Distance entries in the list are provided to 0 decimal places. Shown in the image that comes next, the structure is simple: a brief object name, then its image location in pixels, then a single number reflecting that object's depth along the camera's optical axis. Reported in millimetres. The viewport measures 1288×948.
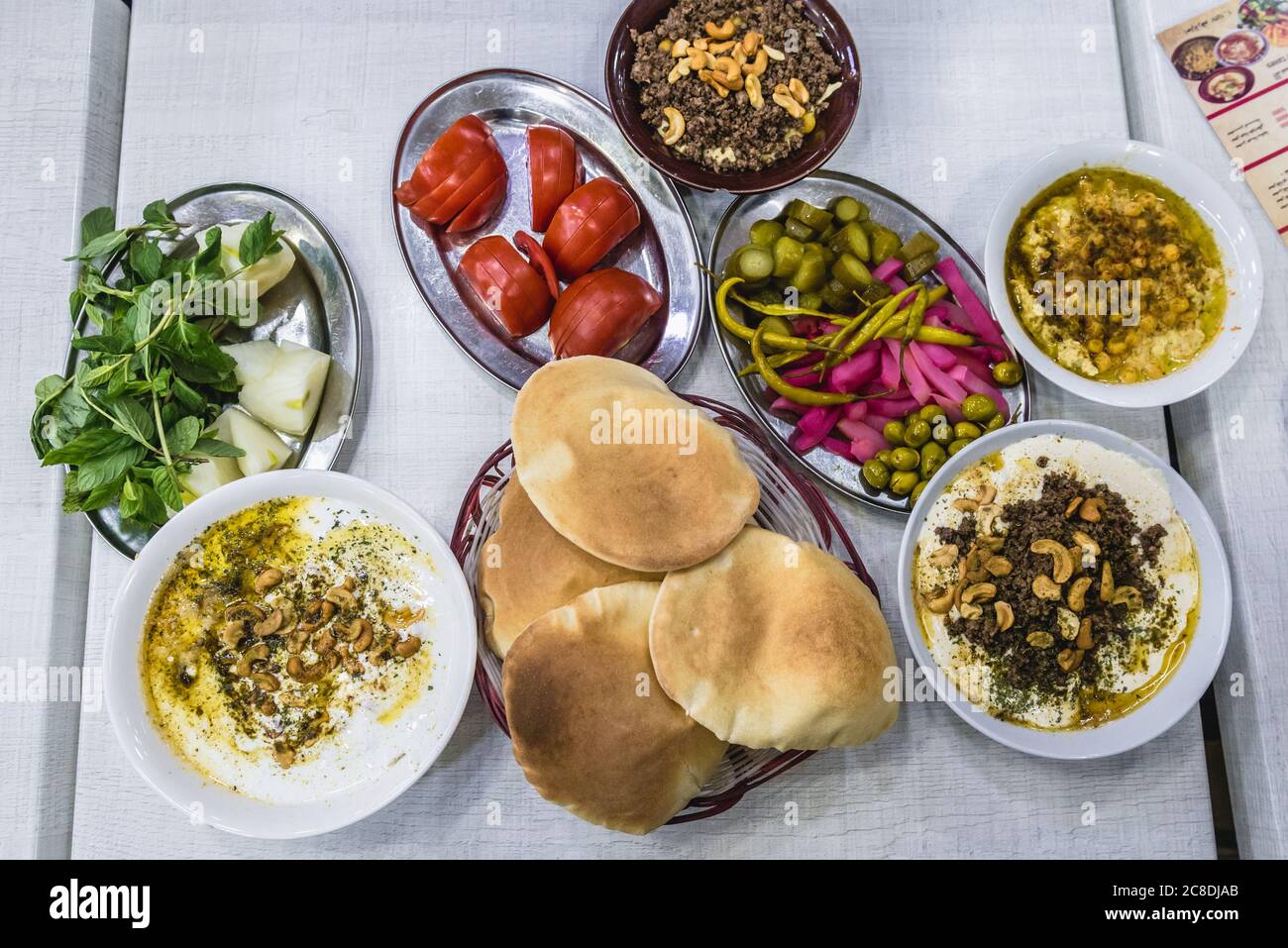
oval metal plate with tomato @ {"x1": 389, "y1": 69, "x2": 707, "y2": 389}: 584
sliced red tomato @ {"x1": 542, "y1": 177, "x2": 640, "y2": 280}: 566
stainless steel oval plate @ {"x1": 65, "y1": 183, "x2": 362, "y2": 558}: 579
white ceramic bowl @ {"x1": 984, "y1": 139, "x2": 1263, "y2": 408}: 557
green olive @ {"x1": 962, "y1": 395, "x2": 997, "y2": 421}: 568
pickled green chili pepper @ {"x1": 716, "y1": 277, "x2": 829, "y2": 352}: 568
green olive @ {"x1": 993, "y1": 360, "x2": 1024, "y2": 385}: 576
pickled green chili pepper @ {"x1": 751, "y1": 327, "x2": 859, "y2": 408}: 566
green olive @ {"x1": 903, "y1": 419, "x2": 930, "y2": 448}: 570
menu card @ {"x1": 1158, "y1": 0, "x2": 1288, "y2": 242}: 614
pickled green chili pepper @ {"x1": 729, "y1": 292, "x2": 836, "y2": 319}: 573
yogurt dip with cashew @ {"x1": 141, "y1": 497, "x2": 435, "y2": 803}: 524
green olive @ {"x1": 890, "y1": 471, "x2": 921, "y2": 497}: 570
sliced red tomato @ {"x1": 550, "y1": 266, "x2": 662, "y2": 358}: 554
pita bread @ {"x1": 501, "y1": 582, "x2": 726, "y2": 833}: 479
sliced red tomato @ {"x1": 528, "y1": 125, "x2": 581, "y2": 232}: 575
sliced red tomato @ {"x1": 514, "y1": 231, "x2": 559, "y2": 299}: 575
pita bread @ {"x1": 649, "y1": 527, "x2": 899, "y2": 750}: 477
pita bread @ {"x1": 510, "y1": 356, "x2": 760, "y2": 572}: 489
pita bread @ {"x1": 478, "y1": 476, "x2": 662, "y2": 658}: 501
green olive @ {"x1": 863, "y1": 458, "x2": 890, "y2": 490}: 570
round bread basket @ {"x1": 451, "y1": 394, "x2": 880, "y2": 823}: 536
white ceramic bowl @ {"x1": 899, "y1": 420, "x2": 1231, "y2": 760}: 543
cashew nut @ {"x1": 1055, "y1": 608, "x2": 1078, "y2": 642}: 548
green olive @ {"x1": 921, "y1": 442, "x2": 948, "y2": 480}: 570
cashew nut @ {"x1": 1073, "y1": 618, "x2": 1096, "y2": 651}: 546
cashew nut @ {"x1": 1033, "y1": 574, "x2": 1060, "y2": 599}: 541
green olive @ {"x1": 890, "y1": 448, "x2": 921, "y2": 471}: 565
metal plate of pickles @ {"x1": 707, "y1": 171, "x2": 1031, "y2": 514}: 580
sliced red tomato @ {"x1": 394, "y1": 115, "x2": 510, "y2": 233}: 564
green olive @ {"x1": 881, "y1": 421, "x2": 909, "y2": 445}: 575
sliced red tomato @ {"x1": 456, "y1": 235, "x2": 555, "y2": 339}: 562
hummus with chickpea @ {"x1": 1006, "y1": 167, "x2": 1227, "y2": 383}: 566
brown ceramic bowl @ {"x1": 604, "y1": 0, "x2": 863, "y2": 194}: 559
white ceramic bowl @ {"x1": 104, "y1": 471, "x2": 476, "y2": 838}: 507
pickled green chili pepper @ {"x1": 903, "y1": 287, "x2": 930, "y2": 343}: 570
